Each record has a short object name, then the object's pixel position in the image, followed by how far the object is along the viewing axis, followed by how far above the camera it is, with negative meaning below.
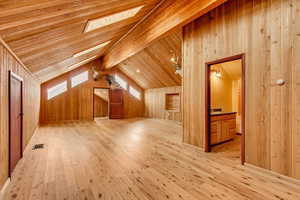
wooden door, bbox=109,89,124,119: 9.93 -0.25
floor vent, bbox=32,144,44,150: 3.90 -1.26
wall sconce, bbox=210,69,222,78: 5.19 +1.00
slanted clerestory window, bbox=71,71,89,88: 8.93 +1.39
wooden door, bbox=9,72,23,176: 2.42 -0.38
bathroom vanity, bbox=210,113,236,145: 4.03 -0.80
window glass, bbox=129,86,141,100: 10.82 +0.56
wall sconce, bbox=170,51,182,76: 5.90 +1.57
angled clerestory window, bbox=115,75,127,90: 10.32 +1.33
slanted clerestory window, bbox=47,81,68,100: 8.35 +0.62
